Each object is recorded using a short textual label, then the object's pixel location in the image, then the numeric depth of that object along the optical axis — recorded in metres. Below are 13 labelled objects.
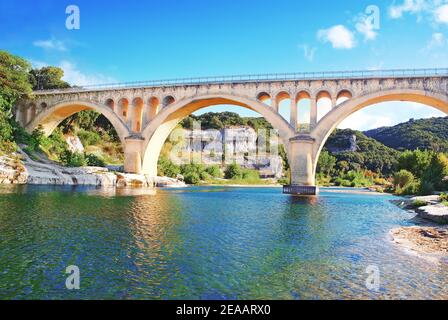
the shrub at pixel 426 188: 35.25
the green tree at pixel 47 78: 59.34
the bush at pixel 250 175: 80.94
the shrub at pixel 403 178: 47.92
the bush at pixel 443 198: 23.02
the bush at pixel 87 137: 63.69
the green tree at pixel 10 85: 39.94
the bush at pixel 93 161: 48.74
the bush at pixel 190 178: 62.72
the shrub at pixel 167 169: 57.50
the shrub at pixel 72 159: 44.03
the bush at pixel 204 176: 68.14
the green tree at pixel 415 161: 50.31
